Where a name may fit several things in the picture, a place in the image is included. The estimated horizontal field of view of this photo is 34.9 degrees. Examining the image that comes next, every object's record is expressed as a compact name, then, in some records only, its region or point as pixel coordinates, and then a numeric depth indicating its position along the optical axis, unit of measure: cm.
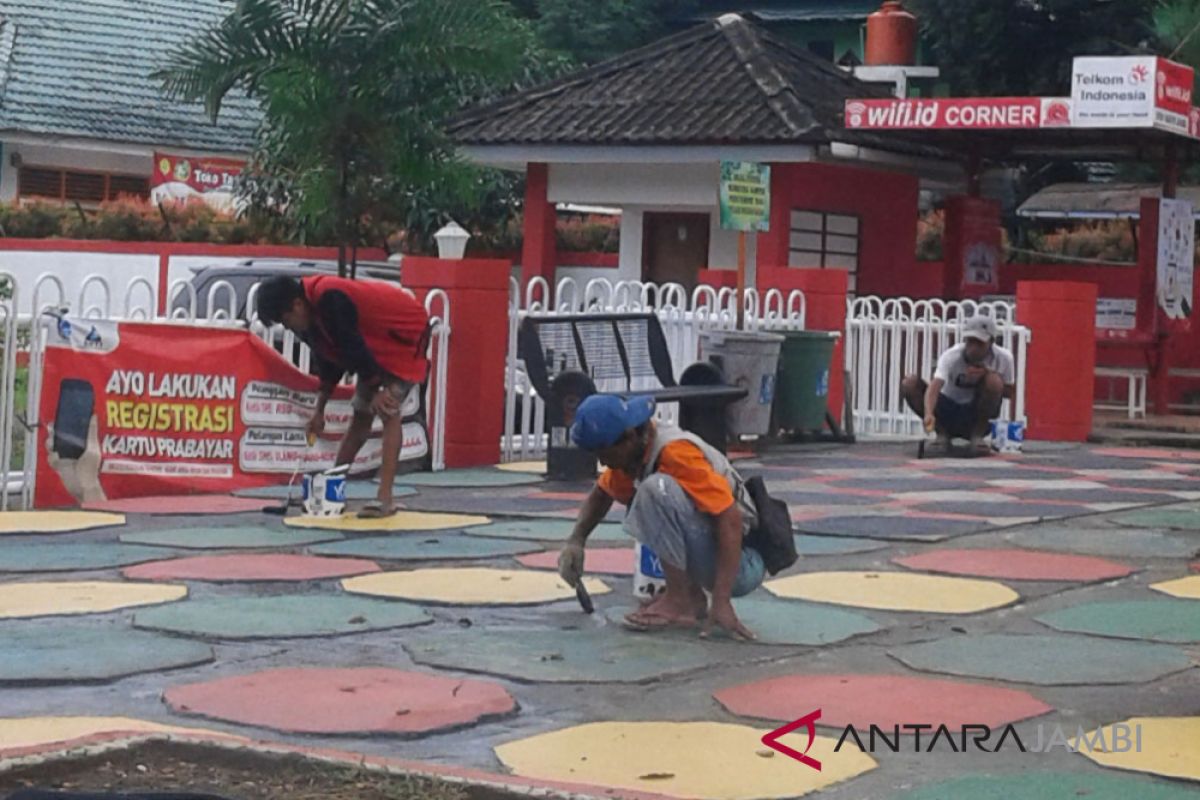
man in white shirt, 1471
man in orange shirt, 714
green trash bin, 1575
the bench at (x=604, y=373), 1309
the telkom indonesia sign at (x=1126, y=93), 1753
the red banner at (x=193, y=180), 3141
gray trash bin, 1505
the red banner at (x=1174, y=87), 1759
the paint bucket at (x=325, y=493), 1070
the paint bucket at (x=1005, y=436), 1580
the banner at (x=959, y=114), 1828
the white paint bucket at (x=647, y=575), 789
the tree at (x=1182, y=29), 2352
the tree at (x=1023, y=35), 2898
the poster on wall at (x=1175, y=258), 1908
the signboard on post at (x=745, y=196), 1459
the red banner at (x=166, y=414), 1137
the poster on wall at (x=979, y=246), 2100
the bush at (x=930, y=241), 2855
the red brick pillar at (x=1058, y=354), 1727
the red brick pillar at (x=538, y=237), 2362
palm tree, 1580
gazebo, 2119
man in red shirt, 1018
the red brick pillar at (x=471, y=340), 1381
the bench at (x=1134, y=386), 1916
